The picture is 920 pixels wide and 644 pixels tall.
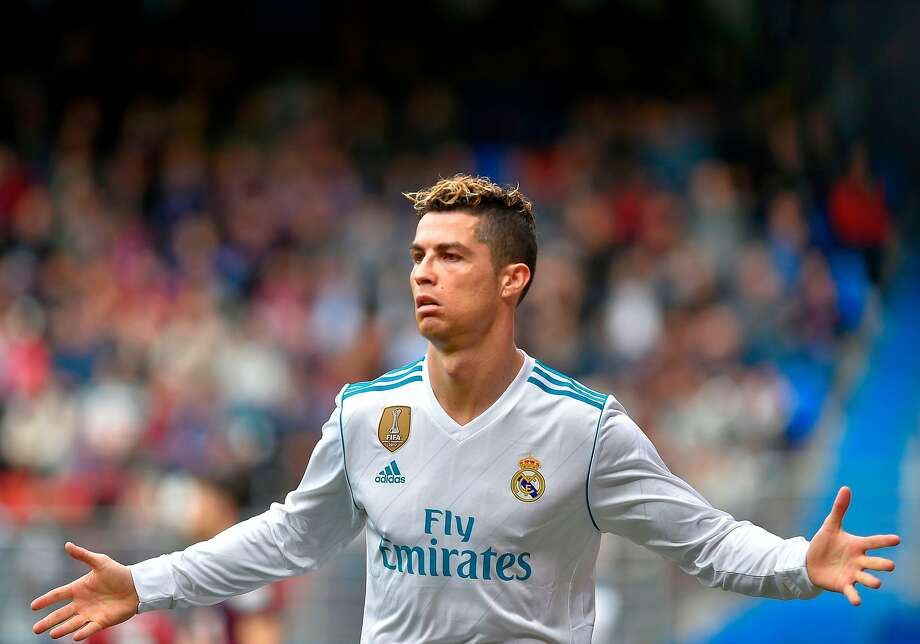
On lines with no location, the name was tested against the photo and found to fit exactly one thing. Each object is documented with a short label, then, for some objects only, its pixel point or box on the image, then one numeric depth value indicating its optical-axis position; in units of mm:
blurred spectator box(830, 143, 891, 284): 23156
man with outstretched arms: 8727
